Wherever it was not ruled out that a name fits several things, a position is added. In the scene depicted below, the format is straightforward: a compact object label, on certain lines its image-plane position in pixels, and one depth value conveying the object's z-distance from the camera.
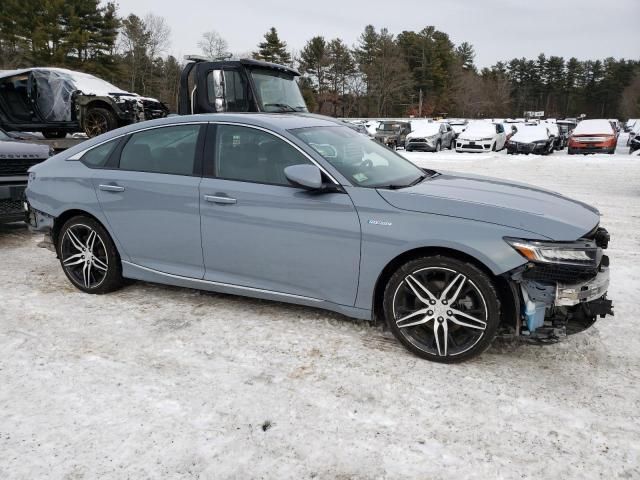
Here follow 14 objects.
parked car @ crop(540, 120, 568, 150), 24.70
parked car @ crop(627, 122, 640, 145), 19.80
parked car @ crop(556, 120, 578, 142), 28.47
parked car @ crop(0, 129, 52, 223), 6.05
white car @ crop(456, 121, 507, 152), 23.05
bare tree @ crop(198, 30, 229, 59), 68.18
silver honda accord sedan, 3.06
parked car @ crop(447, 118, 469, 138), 33.52
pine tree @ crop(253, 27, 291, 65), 65.25
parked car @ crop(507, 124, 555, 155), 21.97
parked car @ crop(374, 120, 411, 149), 26.11
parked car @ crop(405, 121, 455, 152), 23.72
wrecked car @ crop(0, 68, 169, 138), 10.20
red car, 21.70
